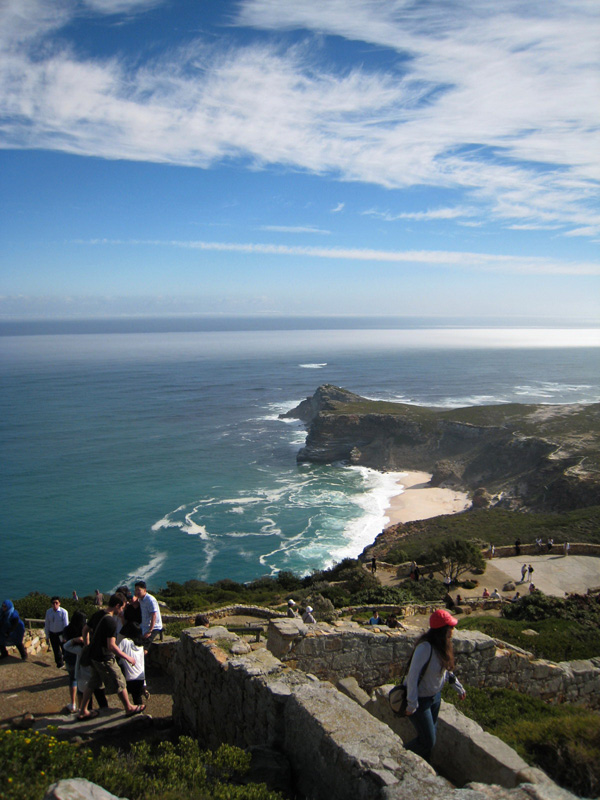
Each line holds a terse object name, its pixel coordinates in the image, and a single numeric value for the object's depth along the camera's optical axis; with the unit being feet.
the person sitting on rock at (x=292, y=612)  46.40
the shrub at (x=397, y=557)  98.58
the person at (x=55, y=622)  29.81
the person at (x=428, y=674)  16.53
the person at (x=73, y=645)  24.77
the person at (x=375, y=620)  42.88
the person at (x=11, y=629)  33.01
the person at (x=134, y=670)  23.71
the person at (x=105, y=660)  22.72
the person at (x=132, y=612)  26.50
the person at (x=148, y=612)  26.12
